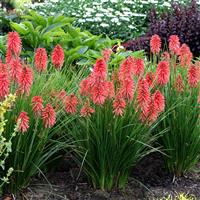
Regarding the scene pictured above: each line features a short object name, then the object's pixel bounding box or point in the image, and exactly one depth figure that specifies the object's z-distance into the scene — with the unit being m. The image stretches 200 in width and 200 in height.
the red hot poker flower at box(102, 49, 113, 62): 6.26
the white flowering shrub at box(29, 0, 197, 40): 15.59
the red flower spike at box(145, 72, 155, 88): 5.83
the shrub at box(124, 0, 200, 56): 12.08
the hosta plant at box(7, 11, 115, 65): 7.88
